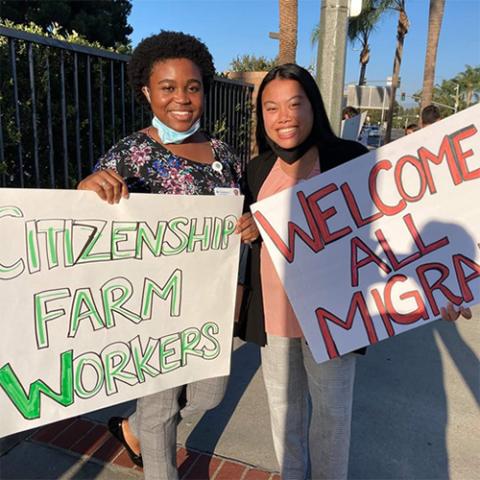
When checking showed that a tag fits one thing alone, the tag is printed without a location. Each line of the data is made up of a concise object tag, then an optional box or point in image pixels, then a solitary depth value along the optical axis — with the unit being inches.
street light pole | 123.7
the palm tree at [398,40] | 699.4
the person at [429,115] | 245.9
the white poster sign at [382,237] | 68.3
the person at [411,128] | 326.6
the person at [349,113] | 369.1
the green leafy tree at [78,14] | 617.6
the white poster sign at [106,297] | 59.5
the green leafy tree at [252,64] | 369.9
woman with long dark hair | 71.4
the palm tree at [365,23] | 717.3
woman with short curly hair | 69.3
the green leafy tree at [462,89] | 2370.8
